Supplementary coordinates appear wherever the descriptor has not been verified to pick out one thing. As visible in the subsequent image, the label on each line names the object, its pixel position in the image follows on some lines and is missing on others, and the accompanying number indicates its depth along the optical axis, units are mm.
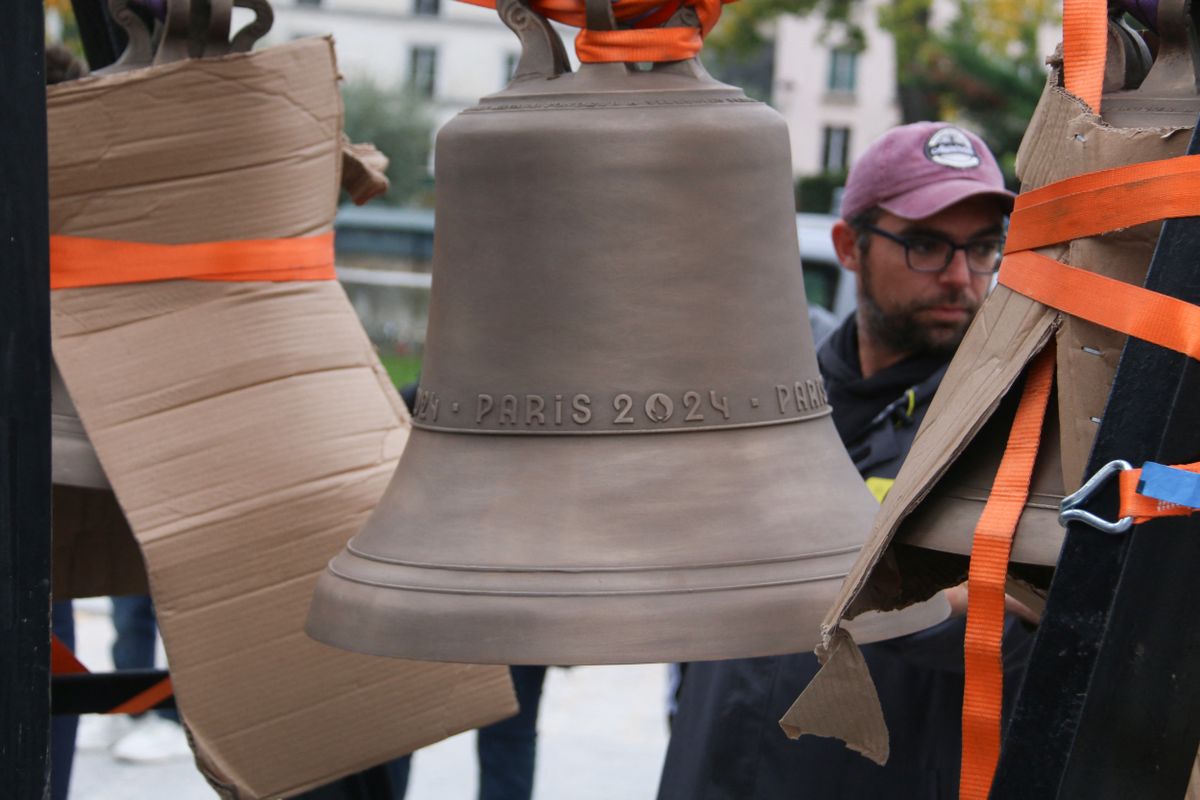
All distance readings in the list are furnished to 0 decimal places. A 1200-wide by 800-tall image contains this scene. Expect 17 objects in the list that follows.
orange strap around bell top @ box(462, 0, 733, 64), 3497
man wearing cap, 4263
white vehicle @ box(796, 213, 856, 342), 11852
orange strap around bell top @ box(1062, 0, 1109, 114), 3261
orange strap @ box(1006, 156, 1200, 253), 3167
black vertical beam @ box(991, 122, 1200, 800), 3151
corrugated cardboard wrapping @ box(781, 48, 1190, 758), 3220
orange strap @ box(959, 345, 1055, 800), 3231
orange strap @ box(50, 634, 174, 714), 4200
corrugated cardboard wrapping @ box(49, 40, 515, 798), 3911
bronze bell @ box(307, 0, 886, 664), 3460
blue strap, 3113
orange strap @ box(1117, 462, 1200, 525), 3136
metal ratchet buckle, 3142
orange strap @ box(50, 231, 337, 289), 3957
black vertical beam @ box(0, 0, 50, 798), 3421
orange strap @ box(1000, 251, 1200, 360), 3149
